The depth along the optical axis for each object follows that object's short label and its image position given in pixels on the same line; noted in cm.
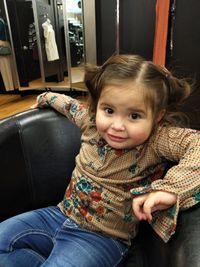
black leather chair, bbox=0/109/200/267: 98
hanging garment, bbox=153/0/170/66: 207
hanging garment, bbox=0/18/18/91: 335
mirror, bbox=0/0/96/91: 327
